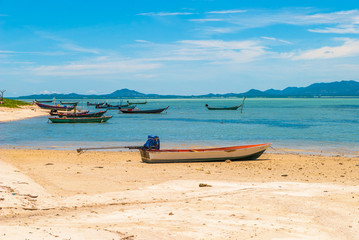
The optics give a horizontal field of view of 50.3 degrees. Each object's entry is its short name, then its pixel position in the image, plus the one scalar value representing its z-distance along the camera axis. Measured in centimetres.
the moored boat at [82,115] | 5589
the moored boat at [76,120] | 5328
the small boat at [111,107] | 11468
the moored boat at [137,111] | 8994
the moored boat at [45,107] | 9936
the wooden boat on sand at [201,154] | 1923
